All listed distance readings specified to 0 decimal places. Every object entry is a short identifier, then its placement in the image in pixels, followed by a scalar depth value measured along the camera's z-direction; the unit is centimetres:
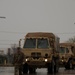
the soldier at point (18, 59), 2469
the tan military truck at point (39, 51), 3122
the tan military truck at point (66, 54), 4334
